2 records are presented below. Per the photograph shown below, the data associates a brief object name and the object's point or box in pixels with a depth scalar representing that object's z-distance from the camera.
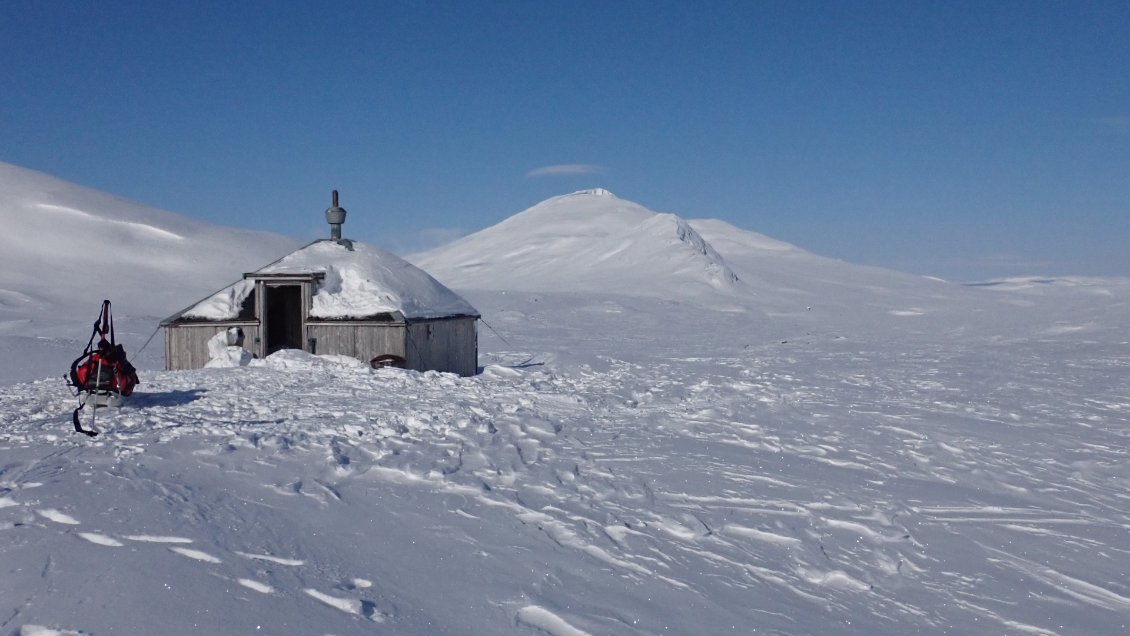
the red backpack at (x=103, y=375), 8.66
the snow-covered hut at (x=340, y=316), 15.68
